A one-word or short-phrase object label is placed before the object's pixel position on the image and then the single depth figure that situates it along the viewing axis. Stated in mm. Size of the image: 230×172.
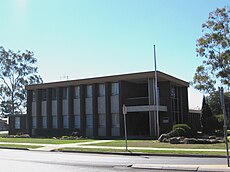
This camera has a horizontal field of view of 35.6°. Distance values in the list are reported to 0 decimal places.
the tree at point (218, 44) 30547
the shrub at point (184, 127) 31464
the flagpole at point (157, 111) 34744
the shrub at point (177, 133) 29553
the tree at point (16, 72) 68062
